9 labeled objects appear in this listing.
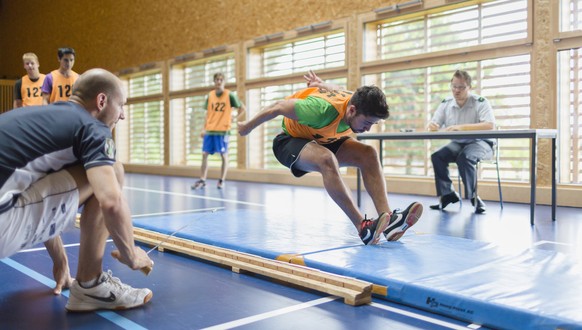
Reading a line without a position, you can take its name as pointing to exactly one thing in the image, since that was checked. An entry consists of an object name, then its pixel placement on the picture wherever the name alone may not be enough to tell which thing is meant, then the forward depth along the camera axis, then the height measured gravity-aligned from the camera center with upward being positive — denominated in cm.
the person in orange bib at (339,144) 270 +6
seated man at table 468 +10
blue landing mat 172 -47
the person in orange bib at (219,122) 726 +45
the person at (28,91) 603 +73
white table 386 +15
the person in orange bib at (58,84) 542 +73
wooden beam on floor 202 -51
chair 486 -5
